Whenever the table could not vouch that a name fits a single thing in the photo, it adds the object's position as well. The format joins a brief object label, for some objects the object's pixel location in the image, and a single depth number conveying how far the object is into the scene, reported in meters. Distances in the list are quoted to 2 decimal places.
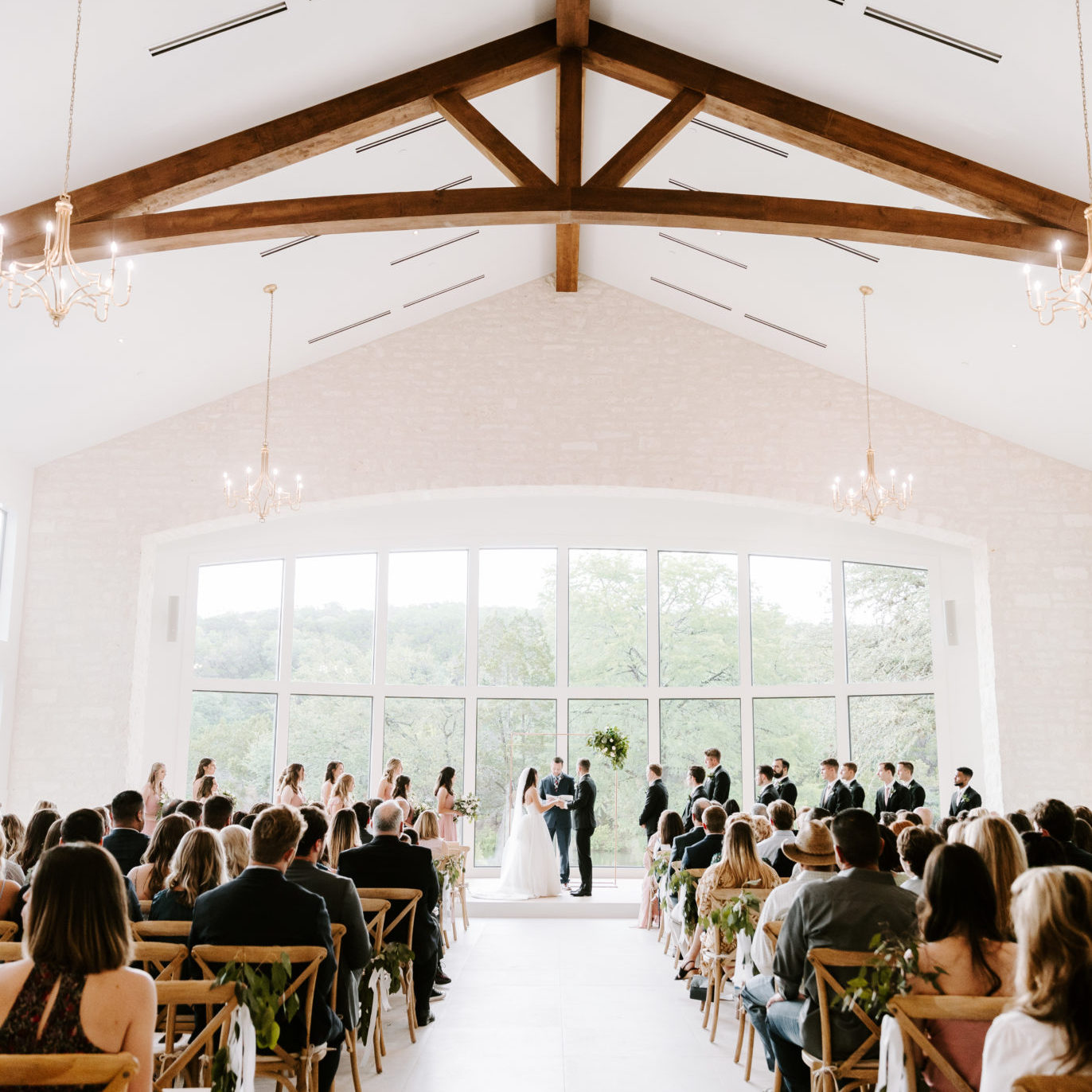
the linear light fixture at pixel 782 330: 10.54
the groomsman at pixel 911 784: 9.88
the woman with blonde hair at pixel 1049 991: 2.00
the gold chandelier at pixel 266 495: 8.85
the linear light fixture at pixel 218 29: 5.94
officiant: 10.74
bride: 10.20
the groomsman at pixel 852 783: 10.16
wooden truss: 6.72
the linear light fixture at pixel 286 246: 8.76
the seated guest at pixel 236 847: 4.45
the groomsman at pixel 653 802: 10.04
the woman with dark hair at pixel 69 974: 2.11
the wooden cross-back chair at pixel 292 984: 3.10
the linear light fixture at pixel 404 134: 8.12
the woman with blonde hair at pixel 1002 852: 3.22
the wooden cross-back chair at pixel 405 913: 4.91
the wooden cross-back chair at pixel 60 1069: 1.99
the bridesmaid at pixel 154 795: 8.13
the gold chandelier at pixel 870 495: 9.01
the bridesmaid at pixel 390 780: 9.52
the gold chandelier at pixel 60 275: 4.16
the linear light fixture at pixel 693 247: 9.73
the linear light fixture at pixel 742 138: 7.96
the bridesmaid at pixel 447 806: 9.20
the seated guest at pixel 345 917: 4.02
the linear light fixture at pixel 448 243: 9.90
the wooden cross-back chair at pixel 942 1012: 2.55
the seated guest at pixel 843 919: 3.40
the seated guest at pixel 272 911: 3.39
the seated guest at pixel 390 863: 5.14
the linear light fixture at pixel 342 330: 10.66
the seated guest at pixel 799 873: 4.06
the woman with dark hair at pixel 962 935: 2.73
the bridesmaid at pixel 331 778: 9.44
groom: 10.40
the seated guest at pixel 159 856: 4.22
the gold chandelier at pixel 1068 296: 4.52
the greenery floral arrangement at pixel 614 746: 10.80
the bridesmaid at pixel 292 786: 8.69
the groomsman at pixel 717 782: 9.86
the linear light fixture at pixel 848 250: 8.59
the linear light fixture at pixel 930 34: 5.84
